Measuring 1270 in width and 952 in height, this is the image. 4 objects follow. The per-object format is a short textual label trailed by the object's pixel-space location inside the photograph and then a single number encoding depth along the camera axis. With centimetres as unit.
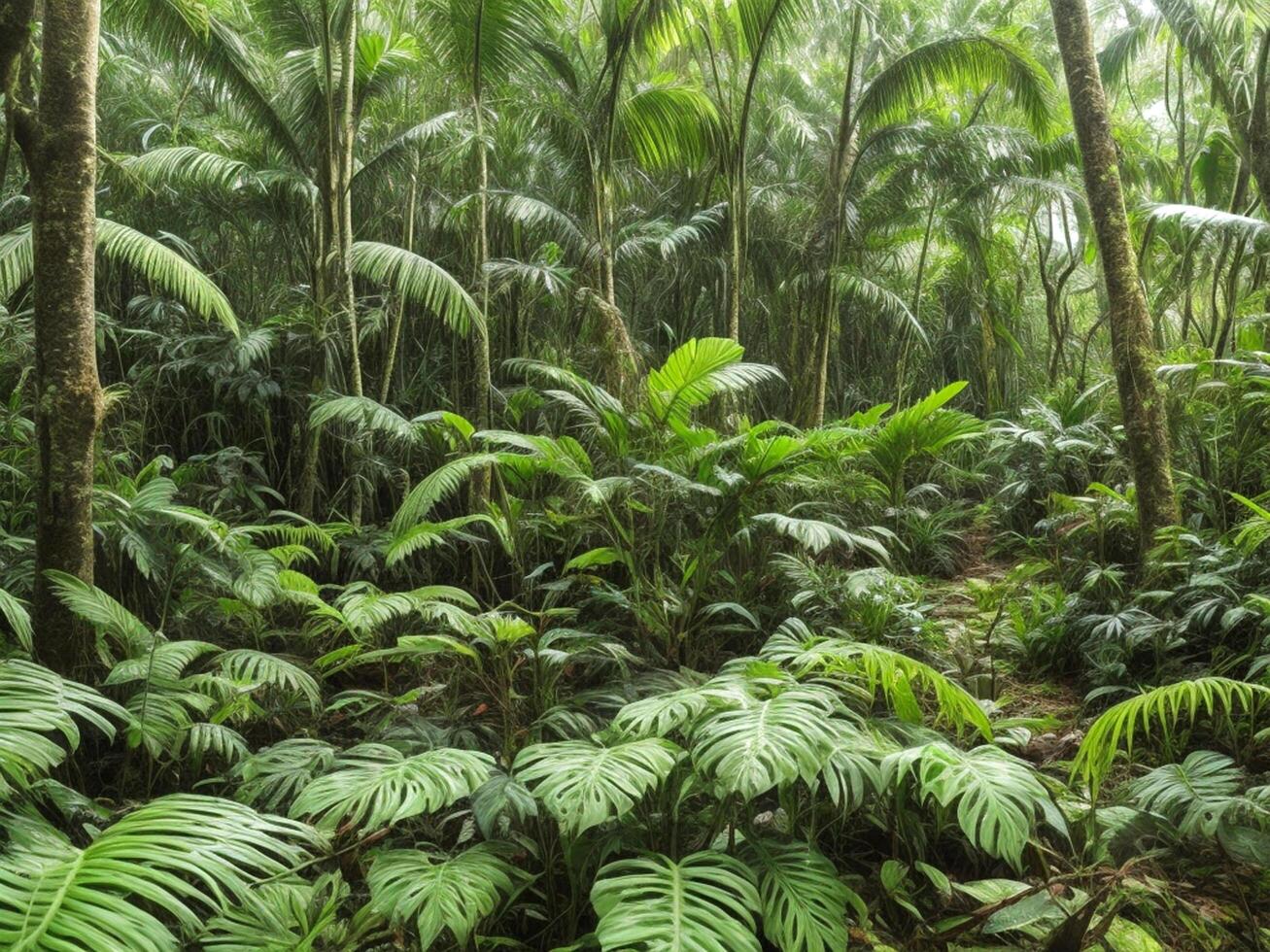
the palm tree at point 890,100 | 747
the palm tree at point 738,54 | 708
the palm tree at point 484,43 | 619
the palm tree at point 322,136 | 600
